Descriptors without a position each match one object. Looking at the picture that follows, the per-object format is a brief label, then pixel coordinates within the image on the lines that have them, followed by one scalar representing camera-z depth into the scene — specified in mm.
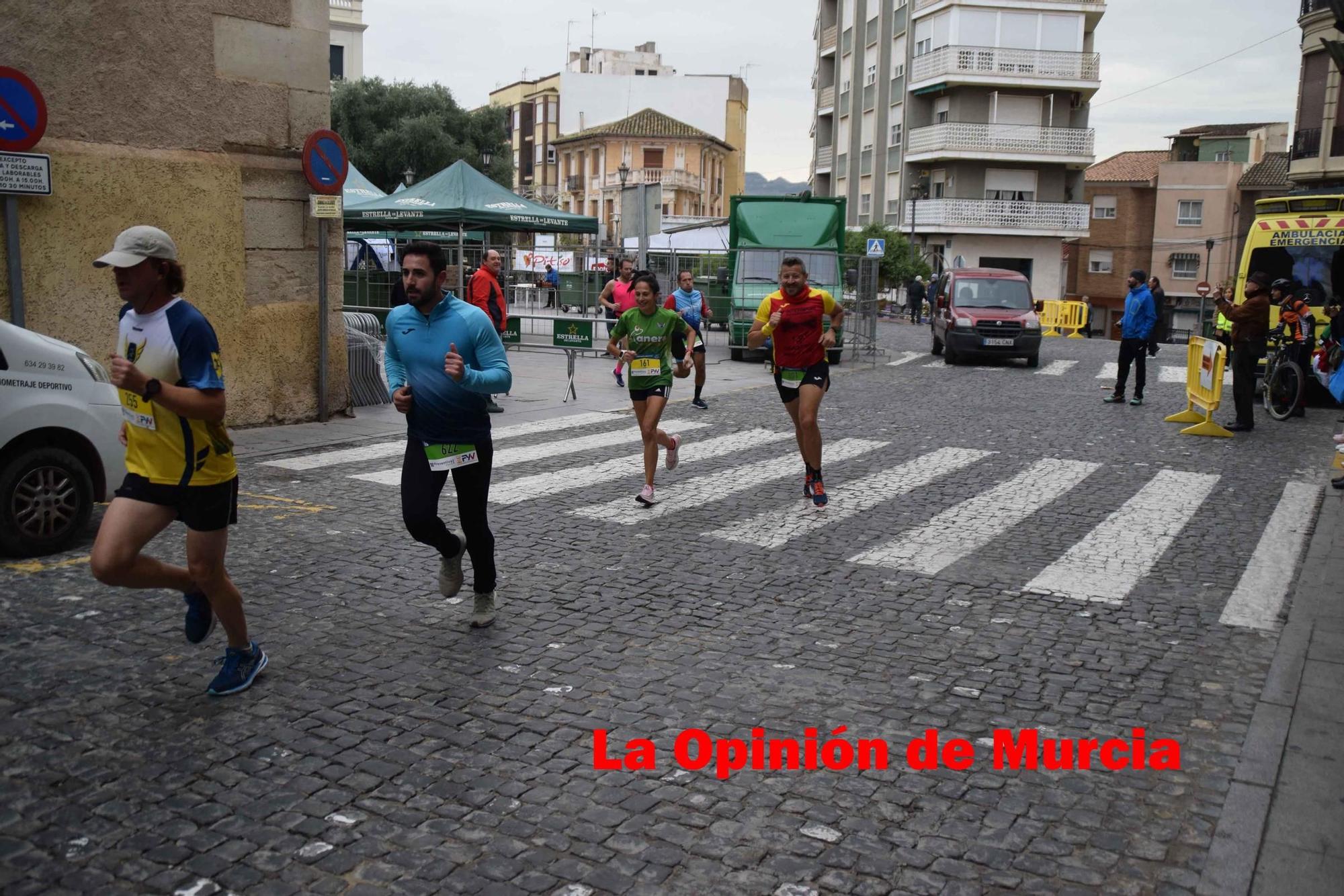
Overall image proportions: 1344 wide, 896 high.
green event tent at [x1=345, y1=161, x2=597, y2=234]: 20234
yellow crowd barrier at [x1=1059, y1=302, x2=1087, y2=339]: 39469
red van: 22797
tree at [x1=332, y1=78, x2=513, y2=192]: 54156
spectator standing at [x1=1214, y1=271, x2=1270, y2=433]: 13883
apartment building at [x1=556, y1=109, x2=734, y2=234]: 82750
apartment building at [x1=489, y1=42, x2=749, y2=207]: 89438
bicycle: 14961
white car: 6926
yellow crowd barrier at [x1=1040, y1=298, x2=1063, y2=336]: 39938
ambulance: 17234
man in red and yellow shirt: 9391
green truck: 22641
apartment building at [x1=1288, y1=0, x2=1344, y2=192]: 31641
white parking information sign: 9808
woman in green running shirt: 9273
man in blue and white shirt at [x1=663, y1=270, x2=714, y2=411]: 17359
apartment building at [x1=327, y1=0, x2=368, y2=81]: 67500
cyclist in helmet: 15062
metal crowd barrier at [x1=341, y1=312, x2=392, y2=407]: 14508
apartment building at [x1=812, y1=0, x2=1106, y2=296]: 51875
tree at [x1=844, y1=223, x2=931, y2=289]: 47281
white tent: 31891
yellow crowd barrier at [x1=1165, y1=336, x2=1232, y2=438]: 13623
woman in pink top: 18141
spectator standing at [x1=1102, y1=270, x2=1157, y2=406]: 15836
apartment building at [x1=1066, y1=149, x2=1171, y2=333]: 62969
